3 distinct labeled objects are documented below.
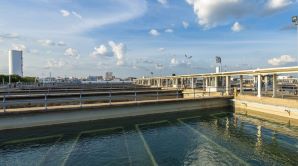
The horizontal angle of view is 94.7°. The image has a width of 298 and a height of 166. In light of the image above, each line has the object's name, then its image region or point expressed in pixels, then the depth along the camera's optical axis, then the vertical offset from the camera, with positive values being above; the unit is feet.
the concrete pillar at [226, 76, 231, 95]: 67.17 -0.09
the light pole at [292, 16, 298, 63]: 55.79 +25.08
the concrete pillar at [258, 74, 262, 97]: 53.53 -1.66
